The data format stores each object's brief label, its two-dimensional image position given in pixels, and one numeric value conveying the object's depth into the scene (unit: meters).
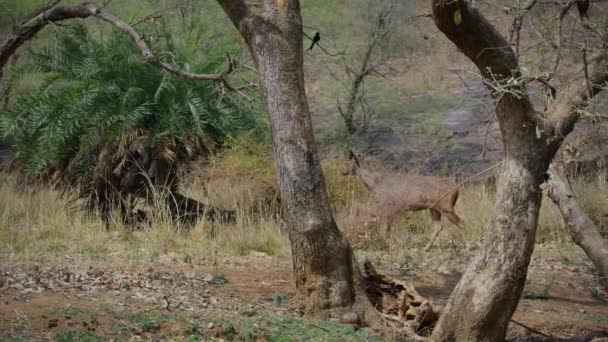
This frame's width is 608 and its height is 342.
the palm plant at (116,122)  22.77
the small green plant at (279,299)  14.18
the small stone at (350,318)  13.23
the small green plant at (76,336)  10.88
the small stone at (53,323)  11.37
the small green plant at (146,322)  11.86
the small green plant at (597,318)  15.37
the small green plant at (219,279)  15.73
